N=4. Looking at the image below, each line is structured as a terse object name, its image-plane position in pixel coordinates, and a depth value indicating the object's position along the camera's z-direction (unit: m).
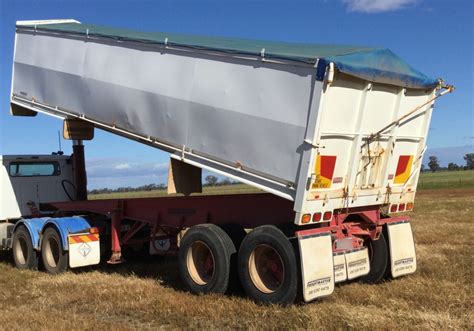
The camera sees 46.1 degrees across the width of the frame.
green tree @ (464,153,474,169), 127.24
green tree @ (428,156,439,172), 134.38
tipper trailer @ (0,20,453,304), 6.89
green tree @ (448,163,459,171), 133.20
